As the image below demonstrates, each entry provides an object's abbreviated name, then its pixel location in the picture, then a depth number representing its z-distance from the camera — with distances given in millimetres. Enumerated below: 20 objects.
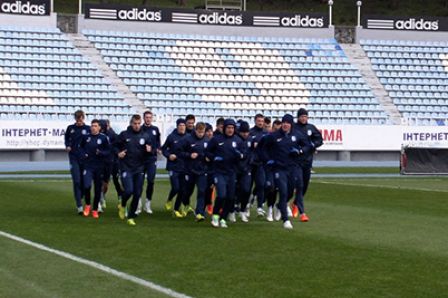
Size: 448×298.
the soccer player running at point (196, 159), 20656
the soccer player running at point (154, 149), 21375
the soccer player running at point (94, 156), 21228
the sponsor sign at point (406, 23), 59156
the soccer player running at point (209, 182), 20127
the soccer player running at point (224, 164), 18969
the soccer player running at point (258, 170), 21469
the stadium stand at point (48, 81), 47344
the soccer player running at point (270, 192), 20859
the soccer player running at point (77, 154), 21719
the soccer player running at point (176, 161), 21484
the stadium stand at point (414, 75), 54375
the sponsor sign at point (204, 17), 54531
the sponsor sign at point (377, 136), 49250
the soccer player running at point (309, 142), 20281
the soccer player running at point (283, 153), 19203
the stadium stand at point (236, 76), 51312
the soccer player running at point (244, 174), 19562
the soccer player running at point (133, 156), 19609
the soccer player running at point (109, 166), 22484
